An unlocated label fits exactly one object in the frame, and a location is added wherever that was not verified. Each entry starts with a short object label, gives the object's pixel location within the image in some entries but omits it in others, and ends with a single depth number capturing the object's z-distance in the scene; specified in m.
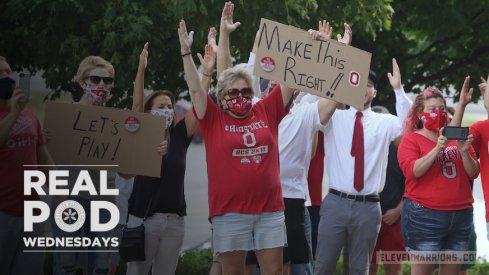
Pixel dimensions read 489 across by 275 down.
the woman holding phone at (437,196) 15.40
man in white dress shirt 16.05
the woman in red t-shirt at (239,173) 13.40
